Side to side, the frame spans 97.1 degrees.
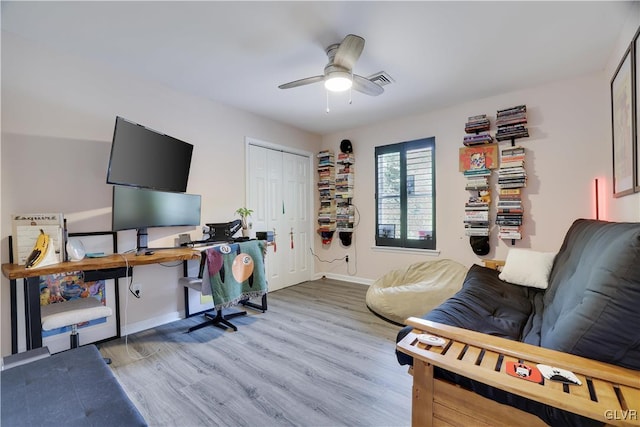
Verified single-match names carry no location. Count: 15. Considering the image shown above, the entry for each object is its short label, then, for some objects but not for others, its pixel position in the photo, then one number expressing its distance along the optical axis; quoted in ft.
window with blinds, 12.60
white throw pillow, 7.37
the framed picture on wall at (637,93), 5.83
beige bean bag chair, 9.05
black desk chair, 7.84
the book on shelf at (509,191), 10.28
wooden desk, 5.64
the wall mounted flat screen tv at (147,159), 7.36
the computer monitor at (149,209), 7.57
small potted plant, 11.38
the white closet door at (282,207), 12.69
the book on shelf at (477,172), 10.86
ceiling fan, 6.73
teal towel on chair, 8.04
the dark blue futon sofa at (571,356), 2.66
